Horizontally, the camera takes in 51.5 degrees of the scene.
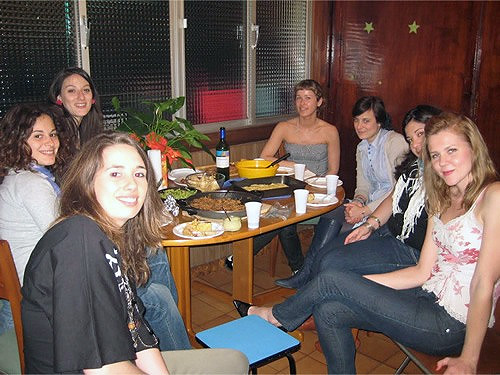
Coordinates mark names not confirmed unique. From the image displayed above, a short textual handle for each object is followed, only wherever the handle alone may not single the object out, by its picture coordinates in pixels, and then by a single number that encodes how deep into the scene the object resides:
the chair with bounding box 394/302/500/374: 1.69
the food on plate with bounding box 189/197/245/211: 2.21
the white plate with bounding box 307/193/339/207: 2.42
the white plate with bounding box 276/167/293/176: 2.98
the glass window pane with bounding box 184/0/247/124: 3.51
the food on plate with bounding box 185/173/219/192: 2.56
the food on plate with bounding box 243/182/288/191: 2.58
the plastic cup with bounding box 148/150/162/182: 2.36
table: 2.03
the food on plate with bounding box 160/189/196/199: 2.35
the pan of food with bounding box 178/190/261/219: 2.16
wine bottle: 2.77
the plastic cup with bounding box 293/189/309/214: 2.29
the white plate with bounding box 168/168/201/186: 2.79
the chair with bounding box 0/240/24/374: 1.56
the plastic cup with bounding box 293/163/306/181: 2.85
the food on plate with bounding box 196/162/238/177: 2.96
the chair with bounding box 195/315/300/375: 1.65
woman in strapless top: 3.44
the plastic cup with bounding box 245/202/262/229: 2.10
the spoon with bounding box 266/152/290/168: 2.82
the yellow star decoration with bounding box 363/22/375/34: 4.07
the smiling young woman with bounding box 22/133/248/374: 1.13
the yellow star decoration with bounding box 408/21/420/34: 3.83
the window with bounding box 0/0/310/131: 2.78
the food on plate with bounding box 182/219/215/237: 2.02
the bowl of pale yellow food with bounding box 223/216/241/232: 2.07
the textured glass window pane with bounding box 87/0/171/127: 3.04
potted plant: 2.43
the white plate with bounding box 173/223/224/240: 2.00
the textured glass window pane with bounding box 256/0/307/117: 4.01
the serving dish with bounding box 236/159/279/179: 2.77
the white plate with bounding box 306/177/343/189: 2.76
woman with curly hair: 1.82
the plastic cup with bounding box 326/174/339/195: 2.60
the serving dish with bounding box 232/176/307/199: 2.48
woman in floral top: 1.70
